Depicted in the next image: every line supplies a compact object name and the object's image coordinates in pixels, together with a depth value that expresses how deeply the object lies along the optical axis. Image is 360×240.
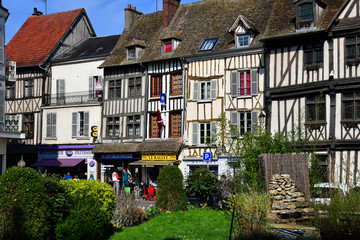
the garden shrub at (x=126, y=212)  15.70
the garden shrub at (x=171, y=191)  18.42
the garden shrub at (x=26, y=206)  11.73
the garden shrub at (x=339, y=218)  10.30
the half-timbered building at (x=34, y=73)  36.34
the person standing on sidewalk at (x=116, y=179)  26.84
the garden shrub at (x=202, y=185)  18.95
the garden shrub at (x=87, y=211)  12.71
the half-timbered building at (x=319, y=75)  23.25
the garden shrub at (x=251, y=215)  11.55
